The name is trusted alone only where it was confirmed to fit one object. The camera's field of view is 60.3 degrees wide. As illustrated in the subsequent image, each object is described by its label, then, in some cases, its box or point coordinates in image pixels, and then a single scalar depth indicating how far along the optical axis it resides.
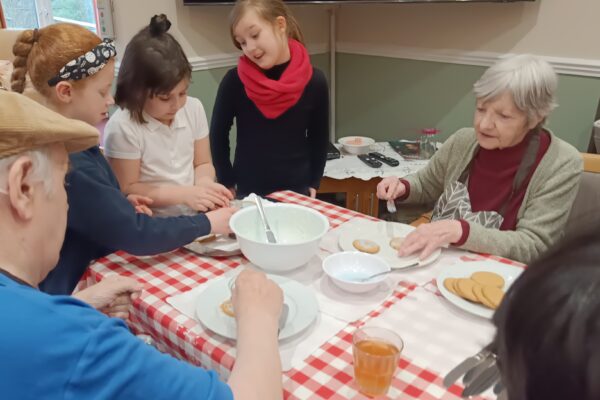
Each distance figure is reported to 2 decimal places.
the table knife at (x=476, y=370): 0.65
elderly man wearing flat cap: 0.60
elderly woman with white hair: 1.36
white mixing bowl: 1.17
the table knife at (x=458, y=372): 0.78
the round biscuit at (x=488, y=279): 1.14
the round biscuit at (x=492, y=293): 1.07
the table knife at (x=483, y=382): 0.65
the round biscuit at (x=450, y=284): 1.12
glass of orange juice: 0.86
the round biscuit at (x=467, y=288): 1.09
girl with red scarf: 1.94
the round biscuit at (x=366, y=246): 1.31
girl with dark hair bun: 1.57
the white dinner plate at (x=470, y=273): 1.08
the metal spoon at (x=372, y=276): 1.18
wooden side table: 2.78
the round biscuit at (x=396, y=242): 1.33
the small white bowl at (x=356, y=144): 3.05
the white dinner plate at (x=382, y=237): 1.27
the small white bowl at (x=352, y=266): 1.20
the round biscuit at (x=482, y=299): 1.06
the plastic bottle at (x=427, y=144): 3.04
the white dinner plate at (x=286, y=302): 1.00
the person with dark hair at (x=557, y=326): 0.35
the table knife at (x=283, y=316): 1.01
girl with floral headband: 1.22
